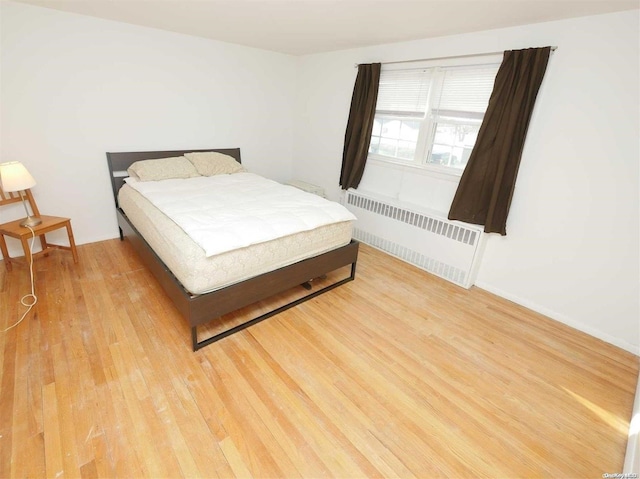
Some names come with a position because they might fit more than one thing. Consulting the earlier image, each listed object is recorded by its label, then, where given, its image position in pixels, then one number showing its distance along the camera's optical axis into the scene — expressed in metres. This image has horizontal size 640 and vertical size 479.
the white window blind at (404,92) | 3.06
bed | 1.85
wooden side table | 2.43
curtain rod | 2.50
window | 2.72
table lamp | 2.36
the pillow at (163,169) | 3.09
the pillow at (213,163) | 3.51
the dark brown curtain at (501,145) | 2.31
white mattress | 1.83
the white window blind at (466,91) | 2.62
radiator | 2.88
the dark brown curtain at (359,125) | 3.36
